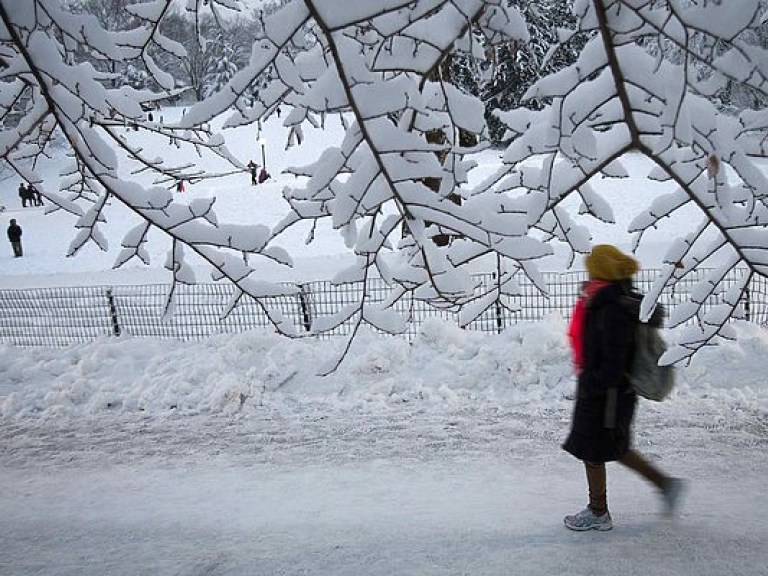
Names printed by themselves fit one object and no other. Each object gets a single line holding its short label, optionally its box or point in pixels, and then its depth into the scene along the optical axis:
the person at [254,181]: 30.56
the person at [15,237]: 22.12
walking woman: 3.95
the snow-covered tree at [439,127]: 2.21
